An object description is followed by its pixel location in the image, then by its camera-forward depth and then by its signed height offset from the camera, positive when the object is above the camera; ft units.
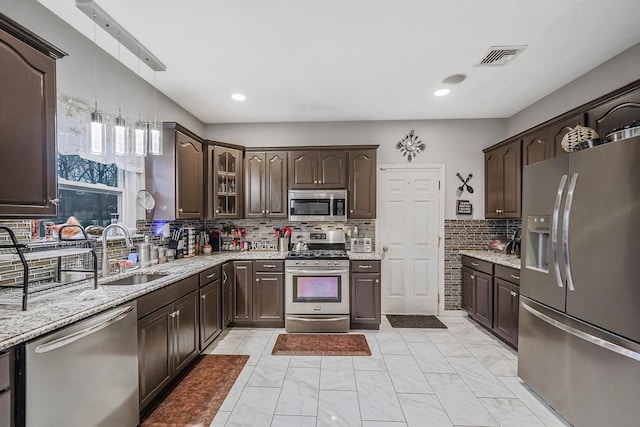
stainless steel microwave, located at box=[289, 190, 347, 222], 12.01 +0.35
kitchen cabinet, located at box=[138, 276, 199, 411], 6.02 -3.12
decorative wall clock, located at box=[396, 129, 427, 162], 12.80 +3.17
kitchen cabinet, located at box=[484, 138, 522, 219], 10.33 +1.36
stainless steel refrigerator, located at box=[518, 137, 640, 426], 4.75 -1.42
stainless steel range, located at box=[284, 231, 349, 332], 10.68 -3.21
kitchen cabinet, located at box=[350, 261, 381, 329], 10.89 -3.15
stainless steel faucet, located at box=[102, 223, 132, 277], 6.57 -0.90
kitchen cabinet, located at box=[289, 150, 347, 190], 12.09 +1.97
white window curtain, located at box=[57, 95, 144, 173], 6.49 +2.09
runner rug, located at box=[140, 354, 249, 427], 6.16 -4.71
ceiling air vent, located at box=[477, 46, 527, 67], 7.26 +4.43
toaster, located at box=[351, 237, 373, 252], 12.42 -1.47
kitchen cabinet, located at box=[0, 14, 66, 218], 4.16 +1.45
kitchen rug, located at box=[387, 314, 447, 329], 11.44 -4.74
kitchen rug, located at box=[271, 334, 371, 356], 9.17 -4.73
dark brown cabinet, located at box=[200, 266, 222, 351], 8.84 -3.22
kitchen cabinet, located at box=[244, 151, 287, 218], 12.30 +1.30
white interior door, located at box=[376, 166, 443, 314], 12.73 -1.08
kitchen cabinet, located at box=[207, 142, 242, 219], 11.39 +1.34
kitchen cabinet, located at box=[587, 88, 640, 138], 6.48 +2.56
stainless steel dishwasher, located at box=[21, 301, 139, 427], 3.88 -2.68
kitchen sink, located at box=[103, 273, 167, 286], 7.39 -1.85
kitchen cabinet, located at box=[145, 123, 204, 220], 9.52 +1.28
